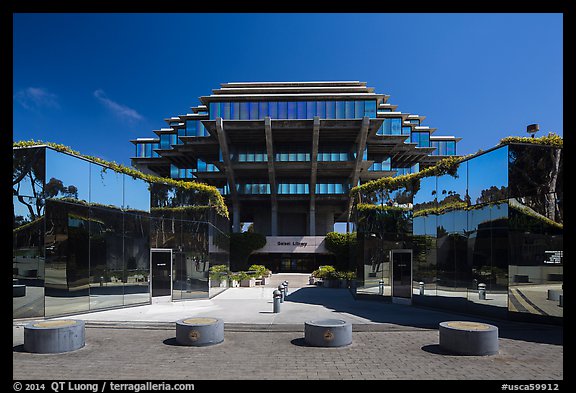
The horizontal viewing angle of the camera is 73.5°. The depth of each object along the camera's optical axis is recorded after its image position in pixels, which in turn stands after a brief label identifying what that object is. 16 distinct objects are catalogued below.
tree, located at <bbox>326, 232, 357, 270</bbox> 48.34
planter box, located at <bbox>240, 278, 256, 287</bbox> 29.03
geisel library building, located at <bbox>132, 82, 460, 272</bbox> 47.97
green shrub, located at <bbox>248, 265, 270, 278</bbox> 33.53
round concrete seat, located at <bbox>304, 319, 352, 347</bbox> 9.43
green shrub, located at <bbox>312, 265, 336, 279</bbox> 28.54
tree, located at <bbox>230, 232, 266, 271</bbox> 49.03
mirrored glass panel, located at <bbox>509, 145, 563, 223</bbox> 12.62
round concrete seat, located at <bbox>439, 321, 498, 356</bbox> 8.61
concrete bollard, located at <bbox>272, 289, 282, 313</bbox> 15.16
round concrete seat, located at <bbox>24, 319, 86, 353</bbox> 8.69
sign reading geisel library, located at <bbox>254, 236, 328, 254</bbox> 50.50
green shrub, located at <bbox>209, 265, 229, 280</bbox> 22.61
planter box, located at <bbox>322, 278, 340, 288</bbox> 27.75
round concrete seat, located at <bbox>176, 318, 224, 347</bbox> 9.52
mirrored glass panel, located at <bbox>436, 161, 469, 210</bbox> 15.46
